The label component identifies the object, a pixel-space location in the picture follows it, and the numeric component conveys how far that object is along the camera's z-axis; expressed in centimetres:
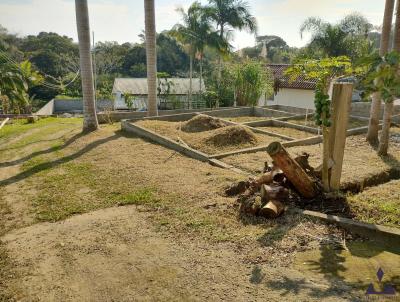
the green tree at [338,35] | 2633
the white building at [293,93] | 2527
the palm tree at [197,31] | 2055
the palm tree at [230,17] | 2150
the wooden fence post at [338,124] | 502
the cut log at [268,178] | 563
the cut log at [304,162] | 581
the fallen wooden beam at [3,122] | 1521
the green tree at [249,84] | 1842
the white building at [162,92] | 2028
